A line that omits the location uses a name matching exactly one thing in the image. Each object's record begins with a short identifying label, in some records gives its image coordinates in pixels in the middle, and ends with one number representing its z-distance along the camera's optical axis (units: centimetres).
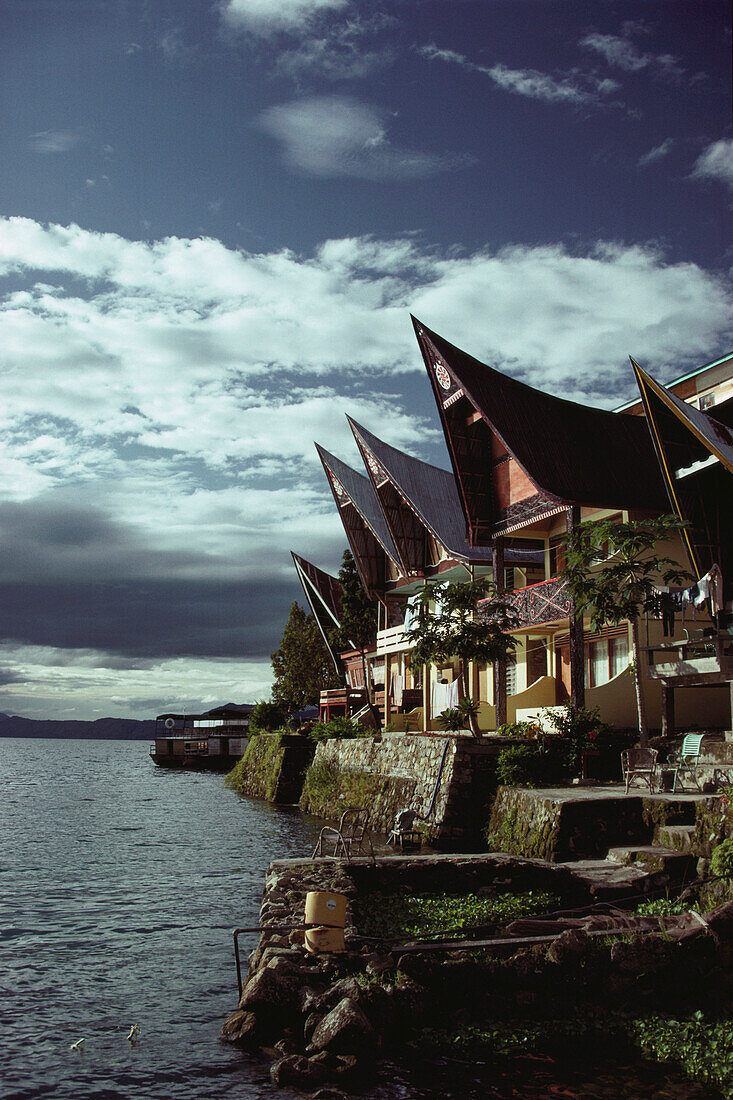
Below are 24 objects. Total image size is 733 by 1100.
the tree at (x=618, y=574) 1912
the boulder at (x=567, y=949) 933
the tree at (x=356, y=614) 4553
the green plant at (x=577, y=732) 1941
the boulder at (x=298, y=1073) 799
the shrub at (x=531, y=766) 1878
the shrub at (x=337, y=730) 3231
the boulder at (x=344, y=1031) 834
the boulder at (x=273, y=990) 912
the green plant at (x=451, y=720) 2434
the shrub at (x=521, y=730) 2078
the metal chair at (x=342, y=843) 1483
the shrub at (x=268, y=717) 4503
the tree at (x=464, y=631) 2205
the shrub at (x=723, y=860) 1119
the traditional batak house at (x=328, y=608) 5116
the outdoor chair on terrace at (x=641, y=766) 1619
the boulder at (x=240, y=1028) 909
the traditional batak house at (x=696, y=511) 2042
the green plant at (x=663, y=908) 1065
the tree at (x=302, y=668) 5531
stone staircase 1179
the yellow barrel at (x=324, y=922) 990
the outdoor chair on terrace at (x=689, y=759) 1627
